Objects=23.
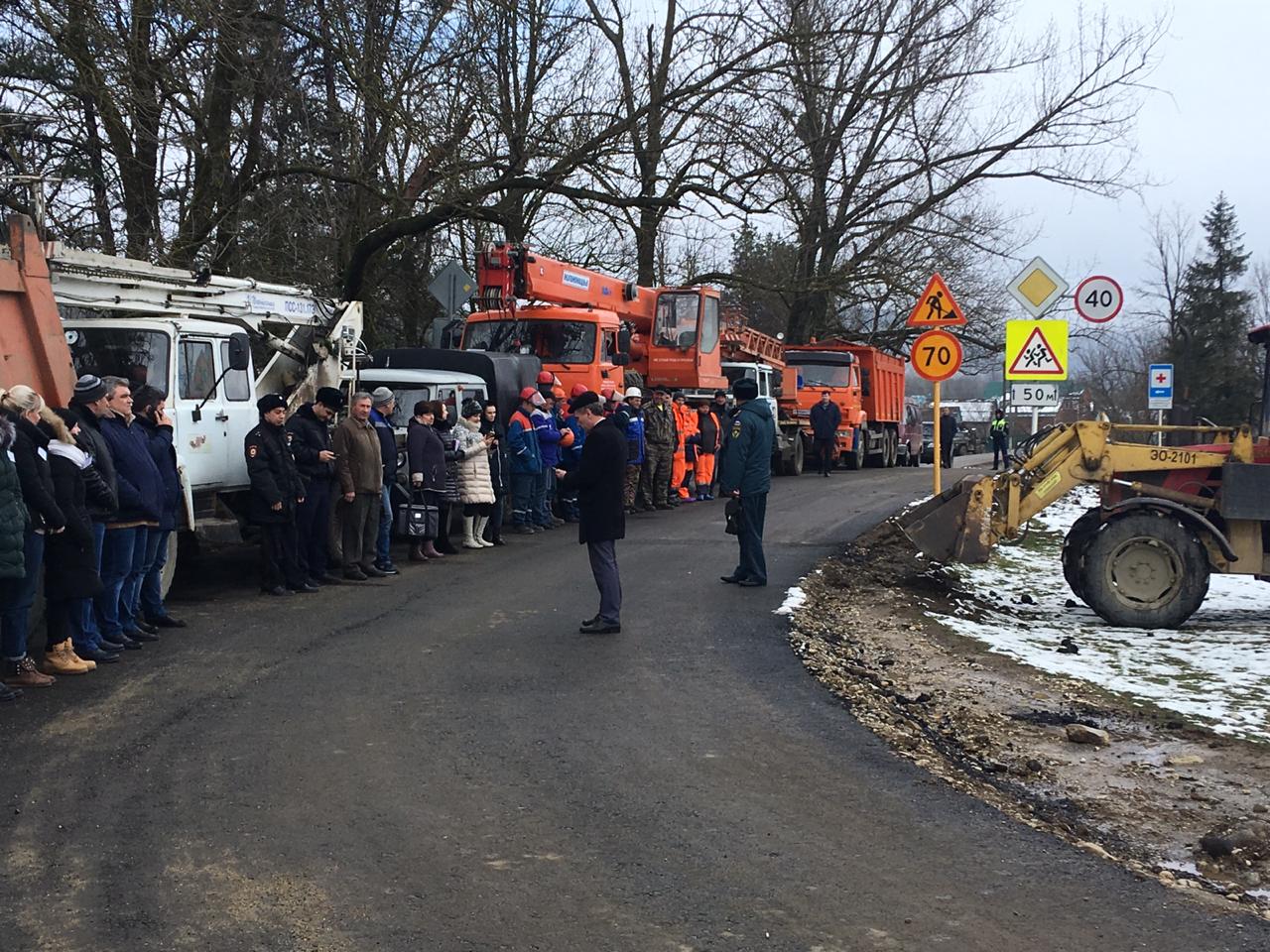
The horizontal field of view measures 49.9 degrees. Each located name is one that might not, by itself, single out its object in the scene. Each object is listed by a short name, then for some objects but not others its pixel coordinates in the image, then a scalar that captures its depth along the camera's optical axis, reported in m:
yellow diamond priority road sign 16.30
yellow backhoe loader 11.86
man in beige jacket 13.17
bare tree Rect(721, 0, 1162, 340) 21.50
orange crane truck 20.86
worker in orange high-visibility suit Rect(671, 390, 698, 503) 22.75
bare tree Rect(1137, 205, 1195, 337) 57.88
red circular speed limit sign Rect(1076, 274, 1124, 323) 16.27
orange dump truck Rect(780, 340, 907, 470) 33.41
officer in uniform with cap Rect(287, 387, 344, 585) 12.62
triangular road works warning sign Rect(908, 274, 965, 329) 15.71
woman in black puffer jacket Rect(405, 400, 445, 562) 14.32
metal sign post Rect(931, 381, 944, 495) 15.50
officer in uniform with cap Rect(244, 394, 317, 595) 11.89
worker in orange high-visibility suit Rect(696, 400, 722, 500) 23.77
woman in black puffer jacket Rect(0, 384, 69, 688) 8.37
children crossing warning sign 16.69
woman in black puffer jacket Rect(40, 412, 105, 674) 8.69
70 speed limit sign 15.90
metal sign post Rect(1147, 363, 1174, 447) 28.67
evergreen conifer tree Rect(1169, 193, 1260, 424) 53.16
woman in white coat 15.38
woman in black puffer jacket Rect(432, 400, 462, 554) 15.19
